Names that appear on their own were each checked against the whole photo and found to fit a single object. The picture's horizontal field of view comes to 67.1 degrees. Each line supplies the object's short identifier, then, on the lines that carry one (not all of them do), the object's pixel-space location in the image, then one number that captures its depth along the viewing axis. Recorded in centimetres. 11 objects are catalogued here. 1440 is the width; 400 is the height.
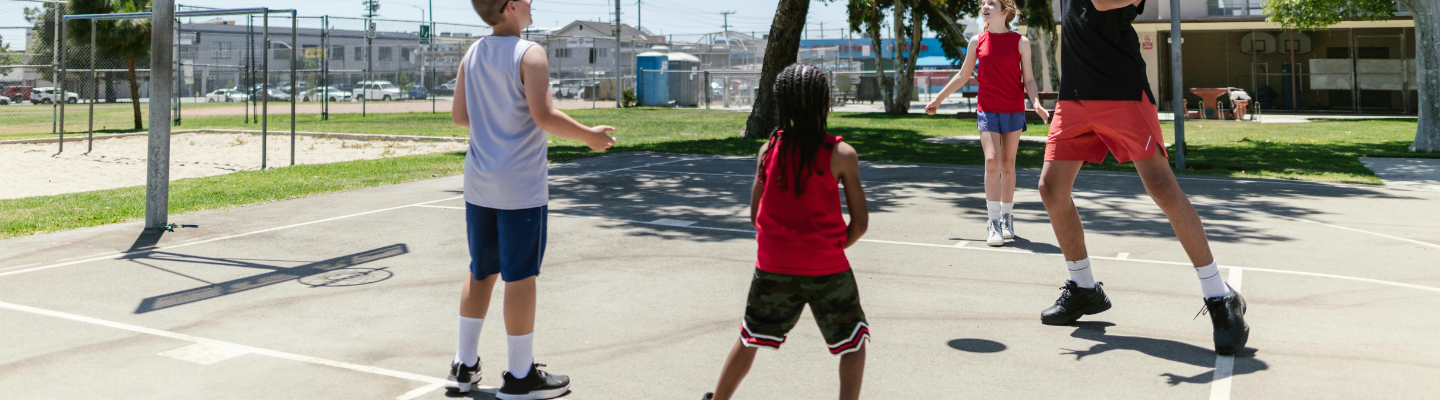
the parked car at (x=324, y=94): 3591
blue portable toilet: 3959
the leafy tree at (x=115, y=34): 2266
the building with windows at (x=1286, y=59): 3197
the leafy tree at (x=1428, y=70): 1600
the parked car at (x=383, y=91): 4740
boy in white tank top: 376
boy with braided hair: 328
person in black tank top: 471
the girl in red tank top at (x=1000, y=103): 744
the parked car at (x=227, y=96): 3758
